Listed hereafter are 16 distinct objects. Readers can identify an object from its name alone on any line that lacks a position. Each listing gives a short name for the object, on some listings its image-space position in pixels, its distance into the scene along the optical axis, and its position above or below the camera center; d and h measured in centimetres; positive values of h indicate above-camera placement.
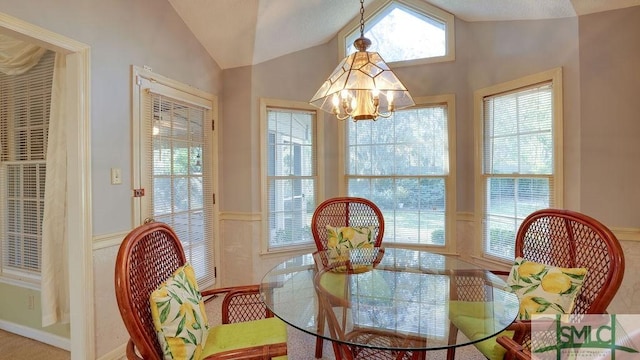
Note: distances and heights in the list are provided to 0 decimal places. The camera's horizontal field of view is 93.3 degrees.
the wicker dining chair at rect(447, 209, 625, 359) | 133 -40
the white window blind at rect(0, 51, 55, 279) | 236 +13
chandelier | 179 +56
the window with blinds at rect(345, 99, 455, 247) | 316 +7
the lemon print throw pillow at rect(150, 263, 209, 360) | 116 -57
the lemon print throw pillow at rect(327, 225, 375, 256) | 242 -49
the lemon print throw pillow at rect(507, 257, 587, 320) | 142 -55
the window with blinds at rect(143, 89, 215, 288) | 249 +6
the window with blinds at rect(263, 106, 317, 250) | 329 +4
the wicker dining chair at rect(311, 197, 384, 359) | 253 -33
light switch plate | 213 +2
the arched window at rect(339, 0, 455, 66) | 313 +157
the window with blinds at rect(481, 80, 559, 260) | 249 +14
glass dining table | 134 -67
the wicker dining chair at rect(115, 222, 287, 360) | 109 -45
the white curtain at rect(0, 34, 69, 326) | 215 -17
